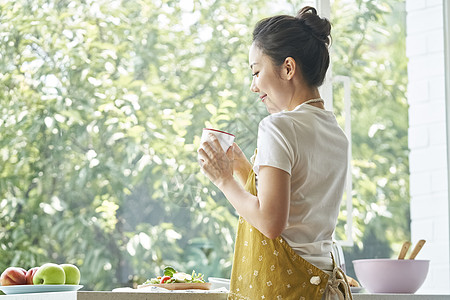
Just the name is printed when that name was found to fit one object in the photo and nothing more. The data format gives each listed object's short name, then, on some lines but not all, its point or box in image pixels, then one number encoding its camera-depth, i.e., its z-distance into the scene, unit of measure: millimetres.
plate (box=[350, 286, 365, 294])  3232
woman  2452
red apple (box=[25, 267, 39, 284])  2948
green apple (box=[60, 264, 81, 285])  2979
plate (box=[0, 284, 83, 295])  2849
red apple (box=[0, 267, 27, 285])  2906
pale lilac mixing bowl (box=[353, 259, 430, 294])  3355
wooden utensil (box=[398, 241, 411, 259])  3381
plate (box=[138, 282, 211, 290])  2817
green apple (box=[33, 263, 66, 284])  2884
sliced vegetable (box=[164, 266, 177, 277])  2980
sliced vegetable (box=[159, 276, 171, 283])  2879
